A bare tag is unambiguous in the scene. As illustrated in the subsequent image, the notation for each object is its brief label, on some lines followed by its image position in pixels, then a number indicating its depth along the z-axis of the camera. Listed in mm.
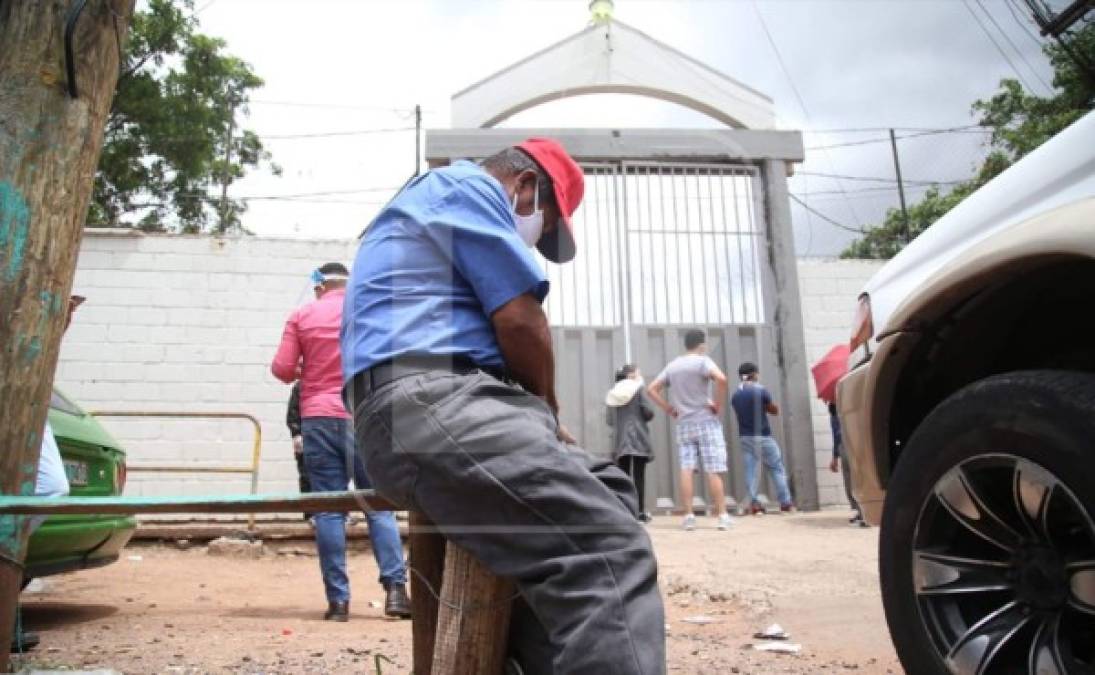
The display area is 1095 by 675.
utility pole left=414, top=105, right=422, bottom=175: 9445
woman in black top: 7867
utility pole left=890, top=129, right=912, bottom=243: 10555
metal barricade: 7121
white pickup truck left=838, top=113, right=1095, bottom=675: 1900
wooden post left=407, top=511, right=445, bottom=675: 1969
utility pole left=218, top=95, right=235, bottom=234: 15930
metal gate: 8805
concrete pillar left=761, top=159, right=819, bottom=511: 8938
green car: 3705
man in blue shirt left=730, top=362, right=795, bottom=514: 8484
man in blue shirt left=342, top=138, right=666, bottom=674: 1599
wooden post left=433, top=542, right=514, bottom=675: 1746
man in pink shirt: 4316
